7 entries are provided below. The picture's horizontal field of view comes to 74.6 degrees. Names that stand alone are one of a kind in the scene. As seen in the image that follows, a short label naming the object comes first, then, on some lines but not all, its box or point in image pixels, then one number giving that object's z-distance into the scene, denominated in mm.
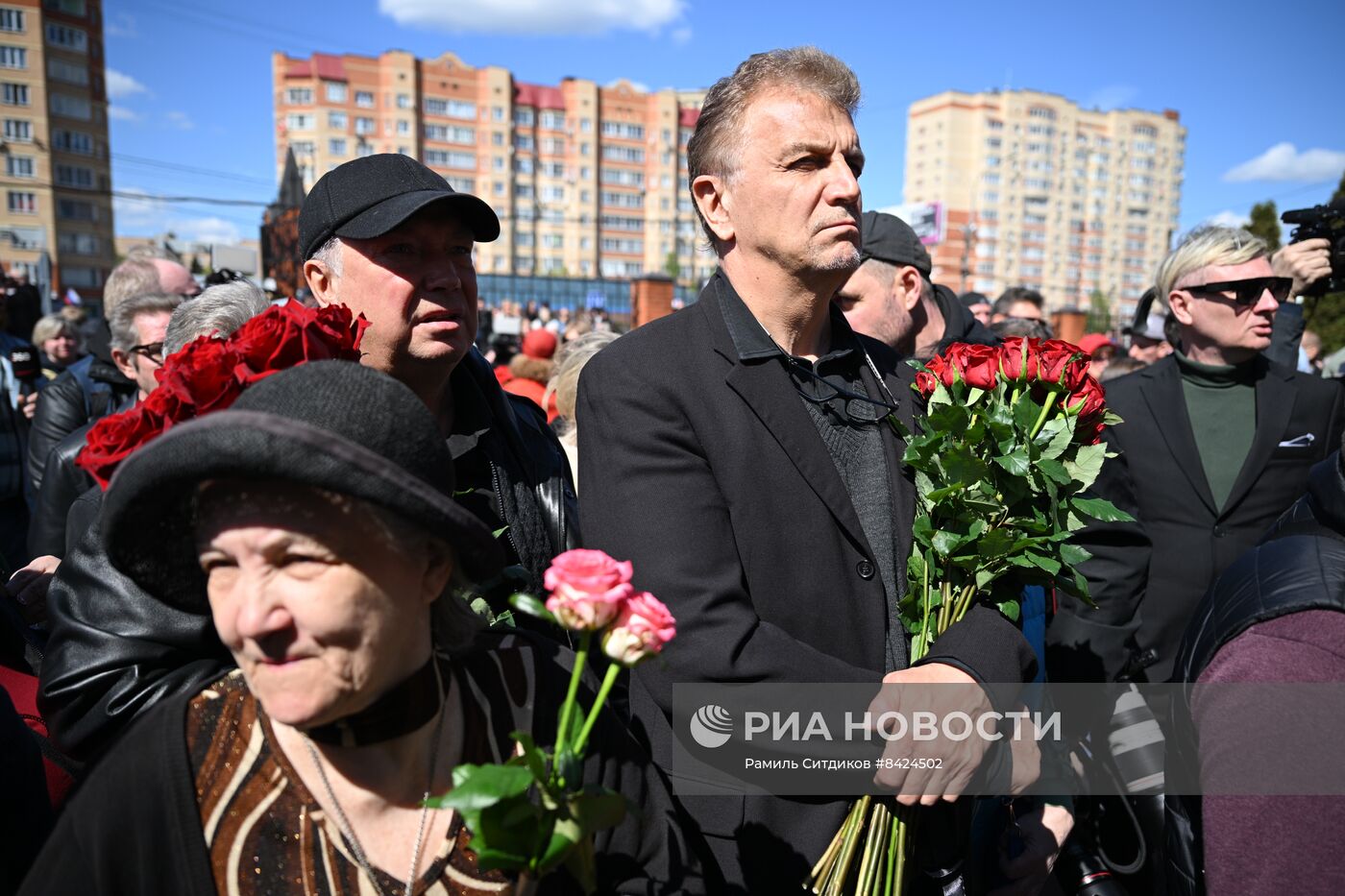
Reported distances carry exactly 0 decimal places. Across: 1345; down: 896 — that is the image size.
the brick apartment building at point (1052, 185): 103750
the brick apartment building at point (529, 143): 77375
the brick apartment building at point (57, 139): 57938
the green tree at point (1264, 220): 24781
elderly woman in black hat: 1139
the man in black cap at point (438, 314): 2189
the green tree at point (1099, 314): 57578
